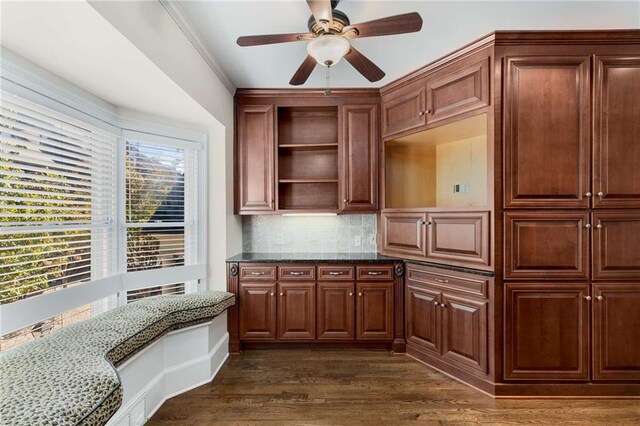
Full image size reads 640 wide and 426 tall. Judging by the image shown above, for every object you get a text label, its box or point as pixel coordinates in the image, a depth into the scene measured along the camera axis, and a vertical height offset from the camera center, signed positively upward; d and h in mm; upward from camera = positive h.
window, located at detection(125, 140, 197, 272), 2512 +77
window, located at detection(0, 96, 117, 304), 1616 +85
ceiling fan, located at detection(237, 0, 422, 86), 1578 +1053
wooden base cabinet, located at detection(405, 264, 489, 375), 2271 -915
